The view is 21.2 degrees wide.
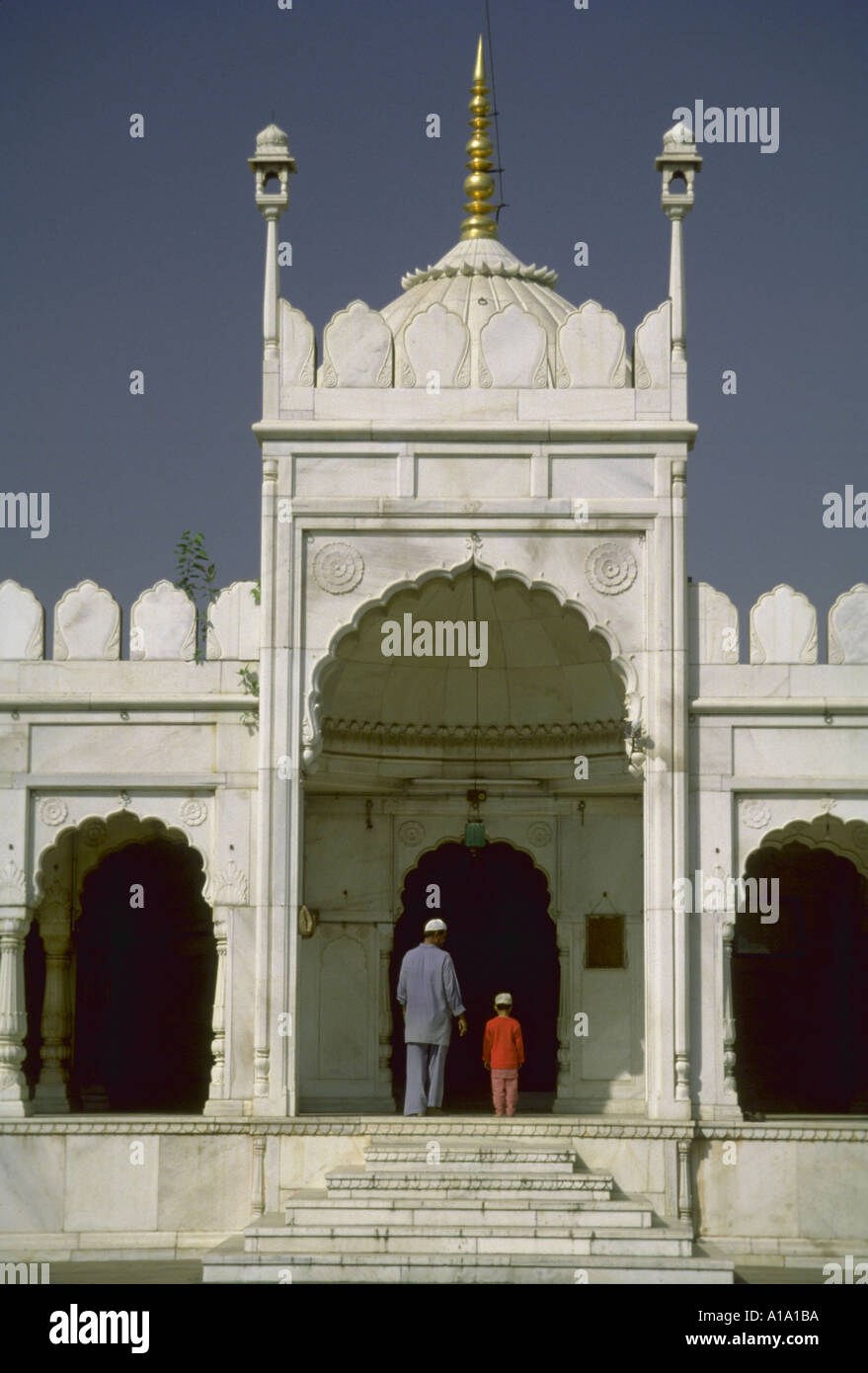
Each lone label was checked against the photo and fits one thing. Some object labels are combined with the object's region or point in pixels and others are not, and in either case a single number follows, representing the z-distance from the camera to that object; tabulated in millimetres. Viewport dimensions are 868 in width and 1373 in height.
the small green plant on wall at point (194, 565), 20562
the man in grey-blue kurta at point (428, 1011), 18297
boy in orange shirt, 18484
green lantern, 19625
